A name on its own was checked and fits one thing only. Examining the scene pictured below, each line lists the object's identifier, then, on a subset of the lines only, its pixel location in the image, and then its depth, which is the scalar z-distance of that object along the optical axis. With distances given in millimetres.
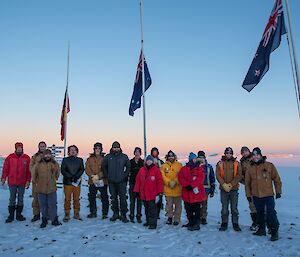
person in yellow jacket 9484
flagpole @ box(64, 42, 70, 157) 14578
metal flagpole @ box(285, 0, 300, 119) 7177
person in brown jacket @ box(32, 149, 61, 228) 9039
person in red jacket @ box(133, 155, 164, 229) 9062
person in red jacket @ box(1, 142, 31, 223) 9586
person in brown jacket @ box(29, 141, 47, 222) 9538
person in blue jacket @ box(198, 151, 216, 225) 9758
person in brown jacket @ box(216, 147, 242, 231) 8797
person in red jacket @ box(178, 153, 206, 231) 8875
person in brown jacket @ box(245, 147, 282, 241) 7832
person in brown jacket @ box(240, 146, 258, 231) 8977
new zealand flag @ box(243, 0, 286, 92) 8305
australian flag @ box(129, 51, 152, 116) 13102
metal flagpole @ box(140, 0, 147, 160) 12222
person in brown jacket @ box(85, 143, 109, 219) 9789
